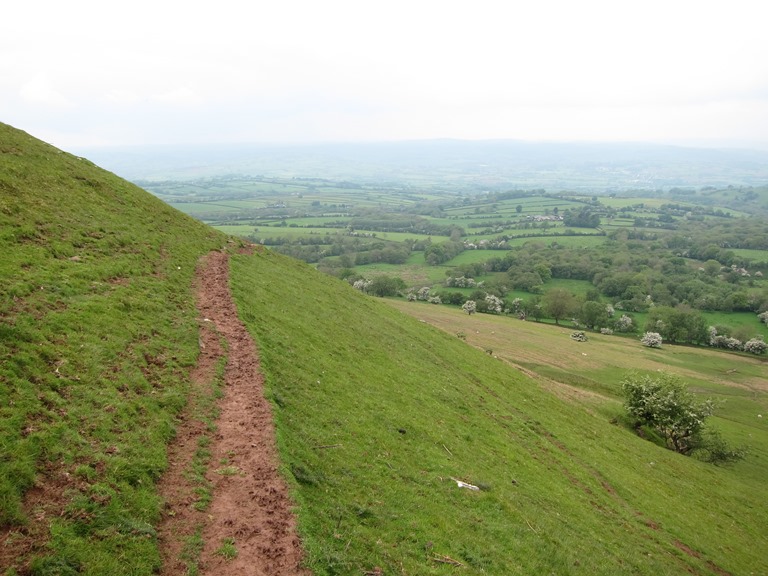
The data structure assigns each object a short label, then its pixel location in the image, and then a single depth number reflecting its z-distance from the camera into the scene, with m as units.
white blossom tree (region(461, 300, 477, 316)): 129.50
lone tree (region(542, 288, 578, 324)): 133.50
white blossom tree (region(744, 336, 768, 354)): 115.69
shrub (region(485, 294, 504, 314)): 139.00
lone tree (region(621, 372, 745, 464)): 50.50
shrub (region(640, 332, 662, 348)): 114.56
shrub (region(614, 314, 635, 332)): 133.12
